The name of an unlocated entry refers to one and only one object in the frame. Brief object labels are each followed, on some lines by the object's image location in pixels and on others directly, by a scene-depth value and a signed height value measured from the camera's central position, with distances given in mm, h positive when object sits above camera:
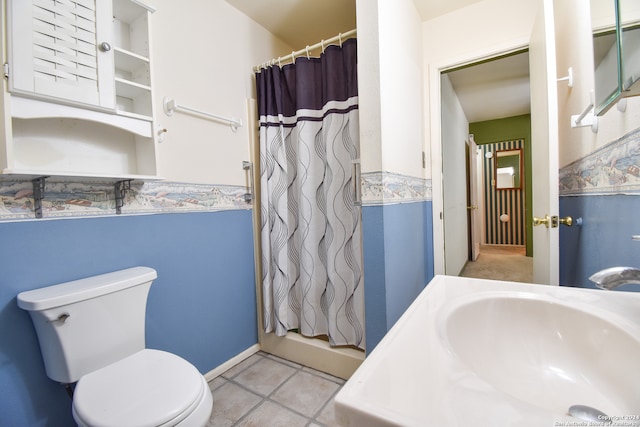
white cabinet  922 +474
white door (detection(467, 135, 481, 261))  3959 +89
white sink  352 -262
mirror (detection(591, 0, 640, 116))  604 +366
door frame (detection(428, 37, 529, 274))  1997 +345
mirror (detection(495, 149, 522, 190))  4613 +522
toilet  858 -572
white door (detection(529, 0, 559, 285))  1208 +267
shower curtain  1648 +54
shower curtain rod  1636 +998
